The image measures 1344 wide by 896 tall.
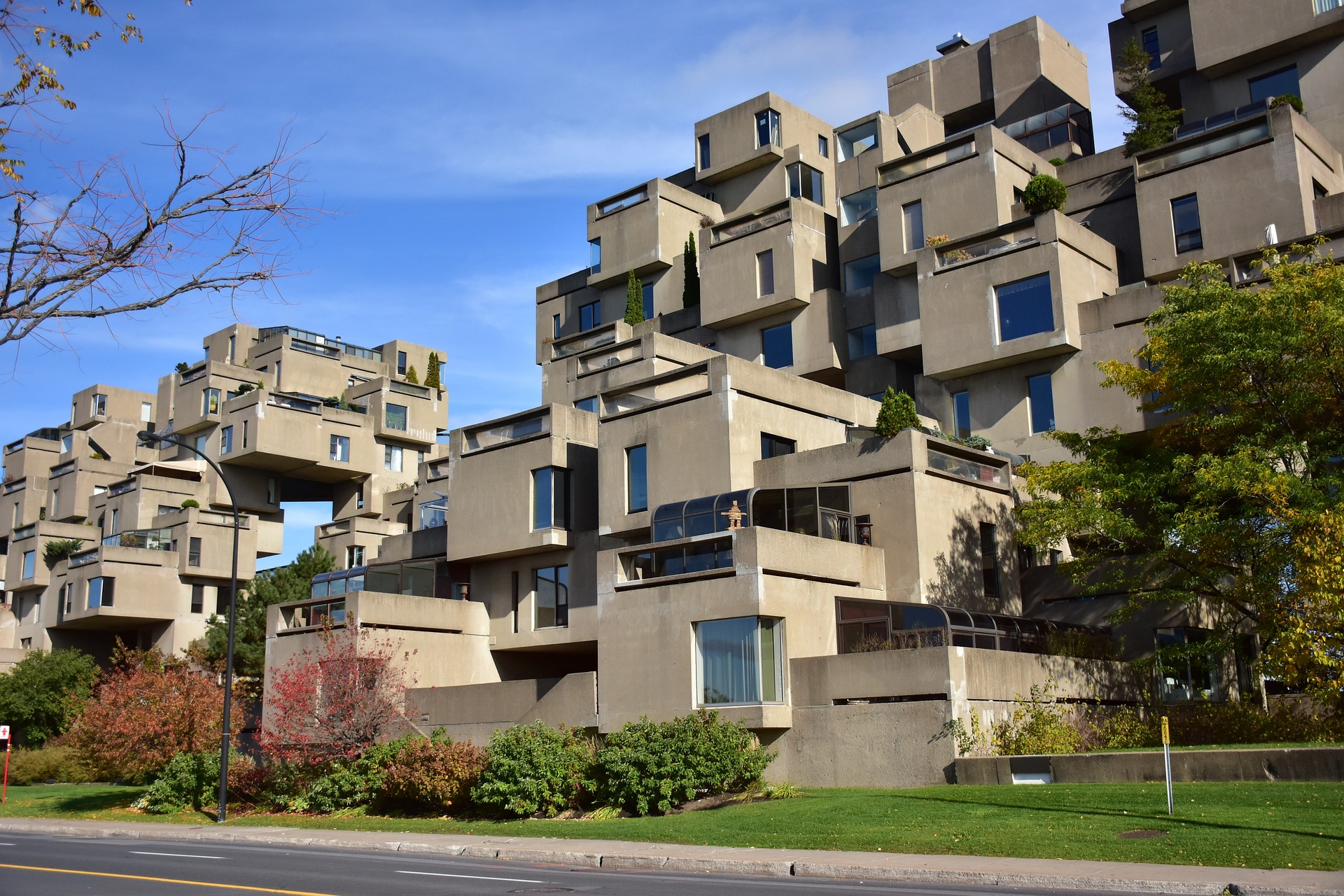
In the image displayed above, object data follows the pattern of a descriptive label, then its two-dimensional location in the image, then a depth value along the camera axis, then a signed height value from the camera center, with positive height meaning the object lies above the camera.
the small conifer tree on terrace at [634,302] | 57.16 +18.37
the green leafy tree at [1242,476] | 23.81 +4.53
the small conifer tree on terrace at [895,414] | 32.88 +7.25
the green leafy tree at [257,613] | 53.06 +3.80
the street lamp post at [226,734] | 29.33 -0.97
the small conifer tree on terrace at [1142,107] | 46.03 +22.93
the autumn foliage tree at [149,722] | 34.91 -0.71
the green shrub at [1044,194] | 41.09 +16.47
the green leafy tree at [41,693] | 59.66 +0.34
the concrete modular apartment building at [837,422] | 28.77 +8.42
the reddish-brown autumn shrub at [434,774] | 28.23 -2.00
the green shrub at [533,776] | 26.48 -1.95
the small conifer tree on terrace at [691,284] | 55.84 +18.61
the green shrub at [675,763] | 25.20 -1.68
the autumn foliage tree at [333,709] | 31.72 -0.45
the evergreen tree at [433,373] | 89.88 +24.20
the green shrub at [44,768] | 51.90 -2.94
